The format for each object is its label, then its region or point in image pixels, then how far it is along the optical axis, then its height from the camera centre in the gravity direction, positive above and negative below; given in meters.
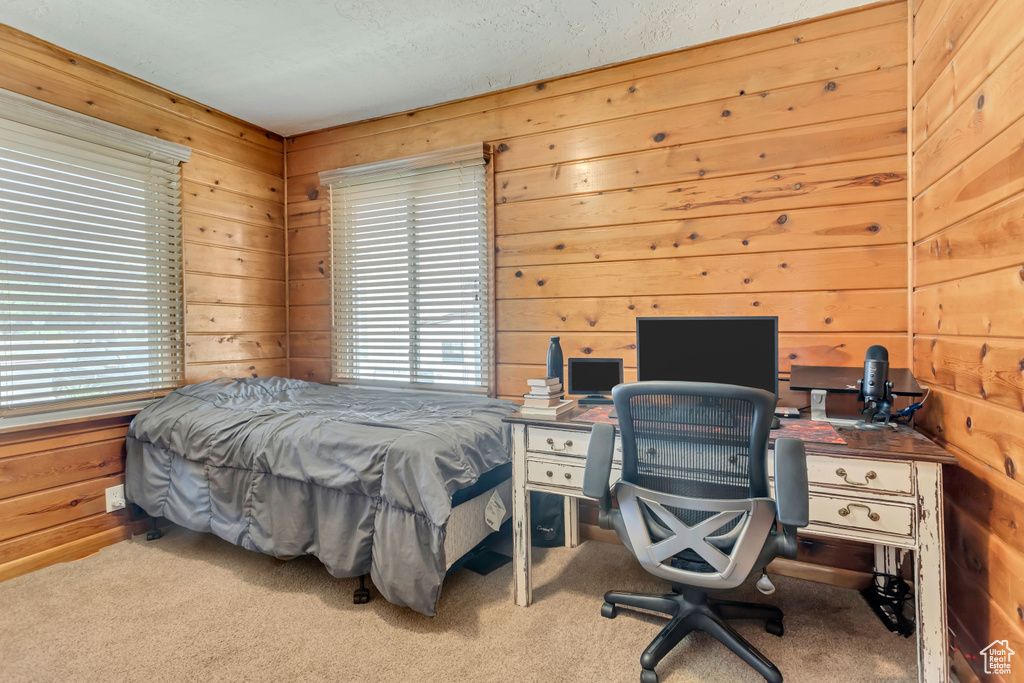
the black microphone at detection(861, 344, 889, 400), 1.73 -0.13
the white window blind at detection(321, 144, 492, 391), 2.93 +0.40
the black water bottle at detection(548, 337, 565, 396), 2.39 -0.11
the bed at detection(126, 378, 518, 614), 1.82 -0.54
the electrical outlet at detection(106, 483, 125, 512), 2.62 -0.83
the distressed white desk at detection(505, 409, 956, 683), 1.43 -0.49
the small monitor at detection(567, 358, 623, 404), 2.39 -0.19
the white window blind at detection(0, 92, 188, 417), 2.29 +0.38
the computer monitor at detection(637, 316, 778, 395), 1.98 -0.05
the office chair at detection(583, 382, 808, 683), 1.35 -0.43
